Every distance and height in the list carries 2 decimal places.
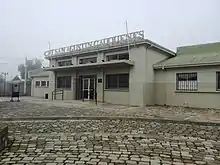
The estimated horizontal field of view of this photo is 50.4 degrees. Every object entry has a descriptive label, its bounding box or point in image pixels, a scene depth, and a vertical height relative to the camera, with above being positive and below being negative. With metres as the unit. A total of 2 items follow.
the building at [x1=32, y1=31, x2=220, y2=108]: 15.54 +1.24
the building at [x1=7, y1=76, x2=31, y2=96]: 30.72 +0.32
